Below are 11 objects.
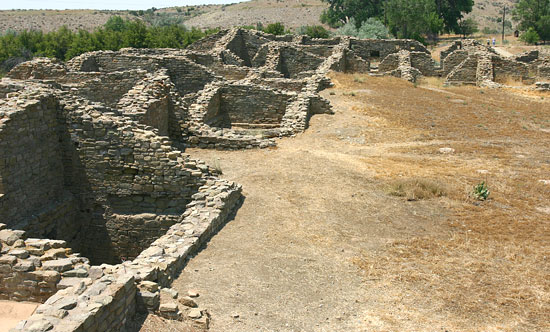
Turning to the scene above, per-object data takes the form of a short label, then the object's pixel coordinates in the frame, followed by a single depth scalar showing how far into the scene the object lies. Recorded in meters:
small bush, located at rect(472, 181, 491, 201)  10.20
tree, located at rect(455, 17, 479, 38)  67.81
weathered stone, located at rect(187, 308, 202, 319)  6.05
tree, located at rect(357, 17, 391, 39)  49.62
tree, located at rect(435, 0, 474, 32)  65.94
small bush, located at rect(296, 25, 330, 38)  54.96
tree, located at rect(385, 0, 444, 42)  54.78
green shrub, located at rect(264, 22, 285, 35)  49.25
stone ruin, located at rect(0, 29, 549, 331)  6.36
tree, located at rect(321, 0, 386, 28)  69.56
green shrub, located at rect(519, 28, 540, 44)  54.66
